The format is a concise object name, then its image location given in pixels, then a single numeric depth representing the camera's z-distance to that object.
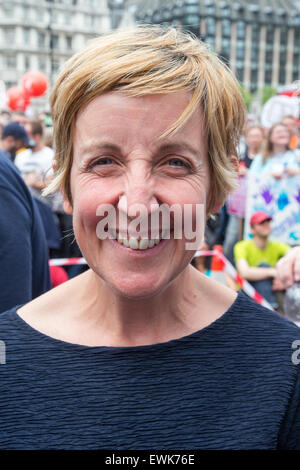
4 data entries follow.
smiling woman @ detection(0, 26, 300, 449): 1.02
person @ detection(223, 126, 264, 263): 6.41
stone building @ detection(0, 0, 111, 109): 69.75
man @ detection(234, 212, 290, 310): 4.43
